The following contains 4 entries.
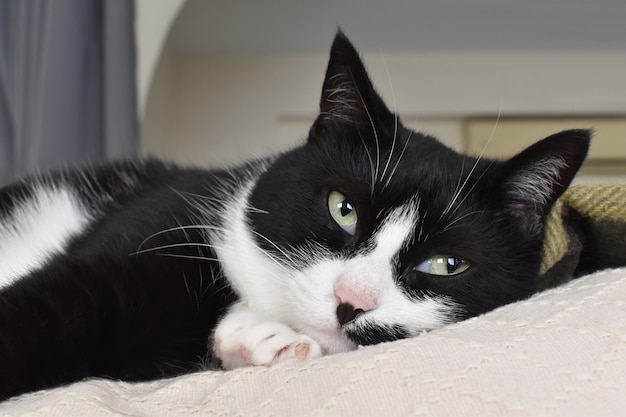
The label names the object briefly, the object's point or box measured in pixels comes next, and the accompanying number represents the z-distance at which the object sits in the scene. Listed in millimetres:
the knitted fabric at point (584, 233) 394
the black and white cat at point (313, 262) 369
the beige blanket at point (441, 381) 291
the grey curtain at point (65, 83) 613
